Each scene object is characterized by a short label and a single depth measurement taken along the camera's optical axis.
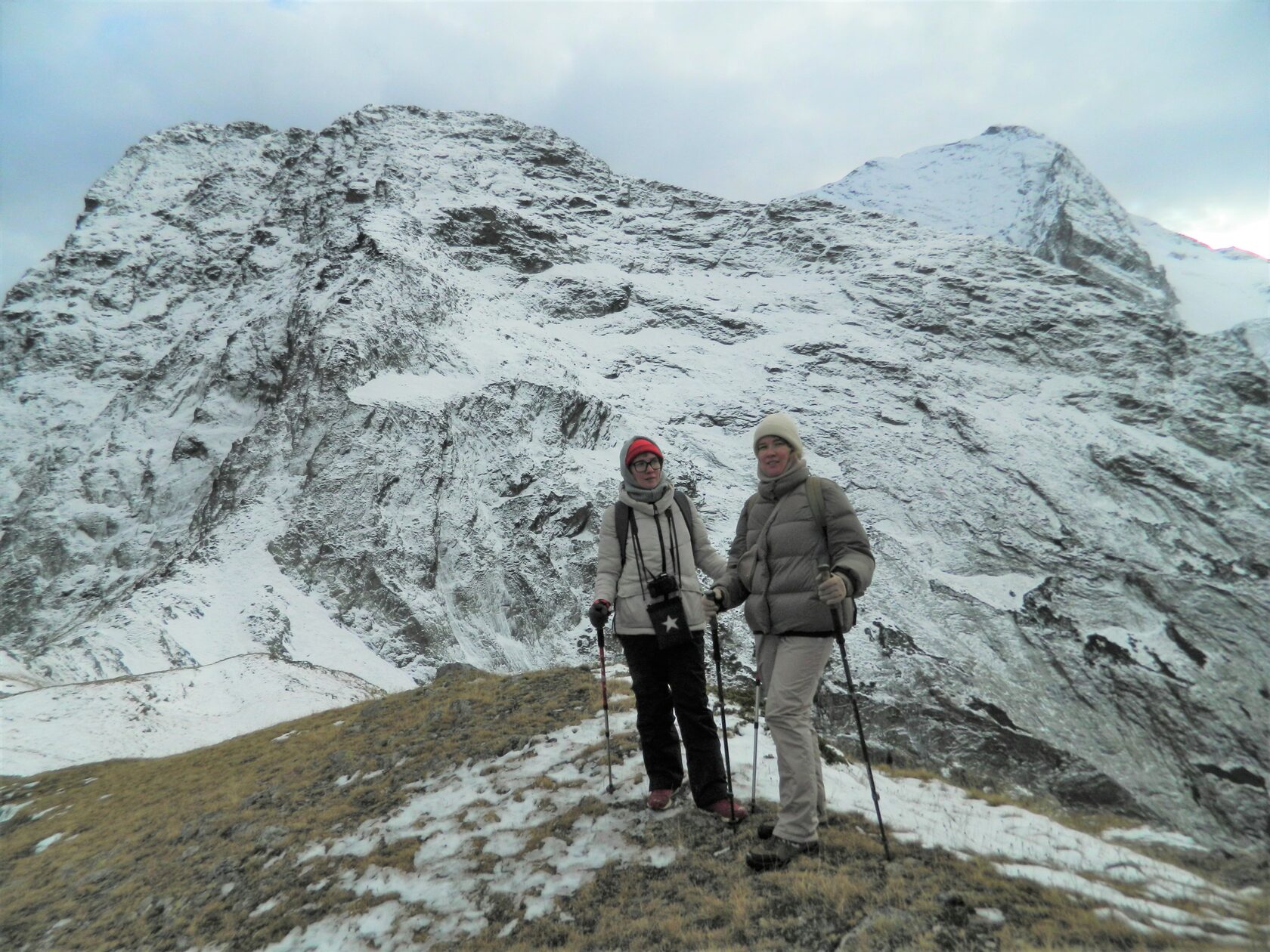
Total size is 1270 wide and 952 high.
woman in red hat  6.46
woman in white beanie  5.36
